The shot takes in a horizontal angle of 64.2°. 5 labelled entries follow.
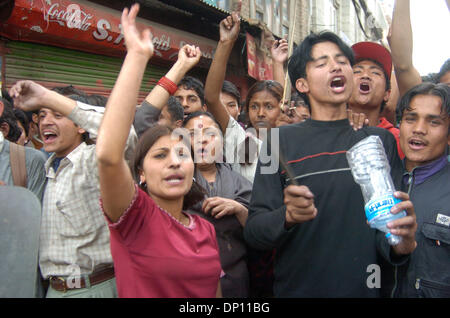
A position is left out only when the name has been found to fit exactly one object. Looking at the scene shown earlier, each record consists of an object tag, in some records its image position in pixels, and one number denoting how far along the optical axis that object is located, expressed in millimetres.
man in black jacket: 1610
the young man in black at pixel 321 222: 1518
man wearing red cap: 2324
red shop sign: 4418
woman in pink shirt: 1179
